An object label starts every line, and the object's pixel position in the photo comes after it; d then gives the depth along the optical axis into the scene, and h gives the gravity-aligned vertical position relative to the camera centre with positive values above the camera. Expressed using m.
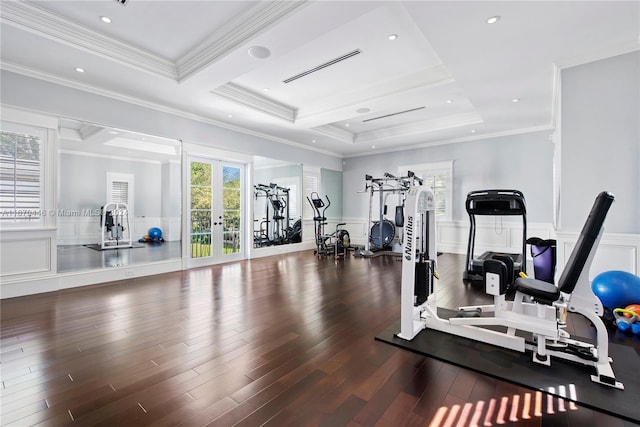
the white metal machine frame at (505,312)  2.09 -0.87
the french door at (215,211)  6.02 -0.04
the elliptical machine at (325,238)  7.45 -0.81
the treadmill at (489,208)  3.84 +0.07
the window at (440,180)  7.88 +0.91
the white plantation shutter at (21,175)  3.91 +0.45
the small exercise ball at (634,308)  2.76 -0.93
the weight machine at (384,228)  7.28 -0.43
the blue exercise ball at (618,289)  2.92 -0.78
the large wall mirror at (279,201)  8.53 +0.27
